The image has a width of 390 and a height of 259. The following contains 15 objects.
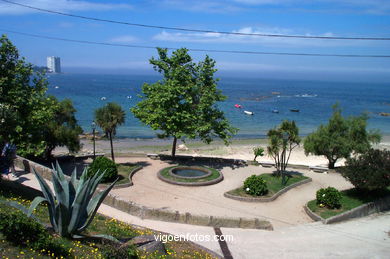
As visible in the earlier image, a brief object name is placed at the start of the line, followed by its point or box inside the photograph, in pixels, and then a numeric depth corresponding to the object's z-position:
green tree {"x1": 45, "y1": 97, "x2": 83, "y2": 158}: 21.97
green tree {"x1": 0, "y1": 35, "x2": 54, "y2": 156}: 15.33
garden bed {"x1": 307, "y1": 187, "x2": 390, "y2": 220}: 15.93
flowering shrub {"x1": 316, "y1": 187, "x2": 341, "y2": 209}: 16.34
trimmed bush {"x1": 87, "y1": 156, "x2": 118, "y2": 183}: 18.00
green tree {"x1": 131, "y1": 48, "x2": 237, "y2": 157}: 22.19
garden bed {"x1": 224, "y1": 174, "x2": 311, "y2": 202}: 17.70
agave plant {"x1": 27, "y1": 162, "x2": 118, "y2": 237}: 7.91
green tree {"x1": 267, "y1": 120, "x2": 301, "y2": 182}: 20.05
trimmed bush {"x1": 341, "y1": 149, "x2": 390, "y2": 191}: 16.84
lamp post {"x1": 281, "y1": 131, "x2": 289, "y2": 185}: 20.02
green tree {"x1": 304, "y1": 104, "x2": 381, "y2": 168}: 22.91
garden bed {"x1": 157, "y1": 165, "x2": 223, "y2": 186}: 19.45
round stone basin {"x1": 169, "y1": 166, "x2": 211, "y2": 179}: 20.69
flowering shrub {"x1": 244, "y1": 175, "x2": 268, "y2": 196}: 17.97
